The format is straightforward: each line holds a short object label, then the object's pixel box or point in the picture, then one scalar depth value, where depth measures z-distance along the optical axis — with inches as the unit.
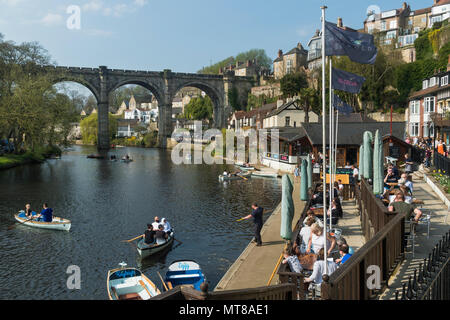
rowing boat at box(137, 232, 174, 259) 776.3
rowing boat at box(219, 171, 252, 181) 1843.0
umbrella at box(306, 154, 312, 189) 1282.0
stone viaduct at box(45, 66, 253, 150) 4185.5
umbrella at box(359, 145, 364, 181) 936.3
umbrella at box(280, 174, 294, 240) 646.5
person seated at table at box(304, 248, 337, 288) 382.3
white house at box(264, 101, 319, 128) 2628.0
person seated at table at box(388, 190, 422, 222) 501.7
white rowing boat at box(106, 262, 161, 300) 577.9
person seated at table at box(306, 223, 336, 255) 474.9
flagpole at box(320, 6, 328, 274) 368.3
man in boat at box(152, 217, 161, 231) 859.4
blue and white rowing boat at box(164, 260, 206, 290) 612.4
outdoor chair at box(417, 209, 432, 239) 513.6
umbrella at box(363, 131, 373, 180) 854.5
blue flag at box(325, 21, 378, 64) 450.9
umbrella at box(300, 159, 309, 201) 1075.3
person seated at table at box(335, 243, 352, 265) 414.3
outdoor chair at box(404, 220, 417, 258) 476.1
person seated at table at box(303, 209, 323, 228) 630.4
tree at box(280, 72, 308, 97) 3371.1
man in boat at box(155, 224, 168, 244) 812.6
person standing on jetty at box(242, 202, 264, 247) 719.1
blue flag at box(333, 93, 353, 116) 589.0
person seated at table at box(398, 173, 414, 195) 691.2
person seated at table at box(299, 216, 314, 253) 539.2
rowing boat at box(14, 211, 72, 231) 989.2
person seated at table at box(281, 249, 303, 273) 423.2
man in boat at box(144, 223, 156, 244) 797.2
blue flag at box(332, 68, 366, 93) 493.7
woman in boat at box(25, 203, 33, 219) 1043.9
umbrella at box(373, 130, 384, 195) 686.5
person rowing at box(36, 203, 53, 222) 999.0
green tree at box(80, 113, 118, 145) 4987.7
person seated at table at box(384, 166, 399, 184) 879.9
